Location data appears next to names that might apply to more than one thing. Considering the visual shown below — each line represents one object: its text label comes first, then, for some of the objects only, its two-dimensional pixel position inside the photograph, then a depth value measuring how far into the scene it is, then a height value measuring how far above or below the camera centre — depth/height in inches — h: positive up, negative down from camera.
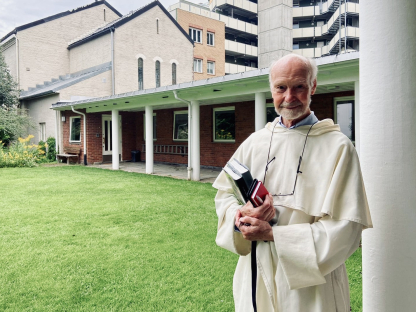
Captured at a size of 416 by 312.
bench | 665.0 -23.1
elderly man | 51.1 -11.2
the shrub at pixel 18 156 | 596.1 -24.7
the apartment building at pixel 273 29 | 1456.7 +507.3
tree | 729.0 +69.6
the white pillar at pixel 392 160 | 64.2 -3.8
